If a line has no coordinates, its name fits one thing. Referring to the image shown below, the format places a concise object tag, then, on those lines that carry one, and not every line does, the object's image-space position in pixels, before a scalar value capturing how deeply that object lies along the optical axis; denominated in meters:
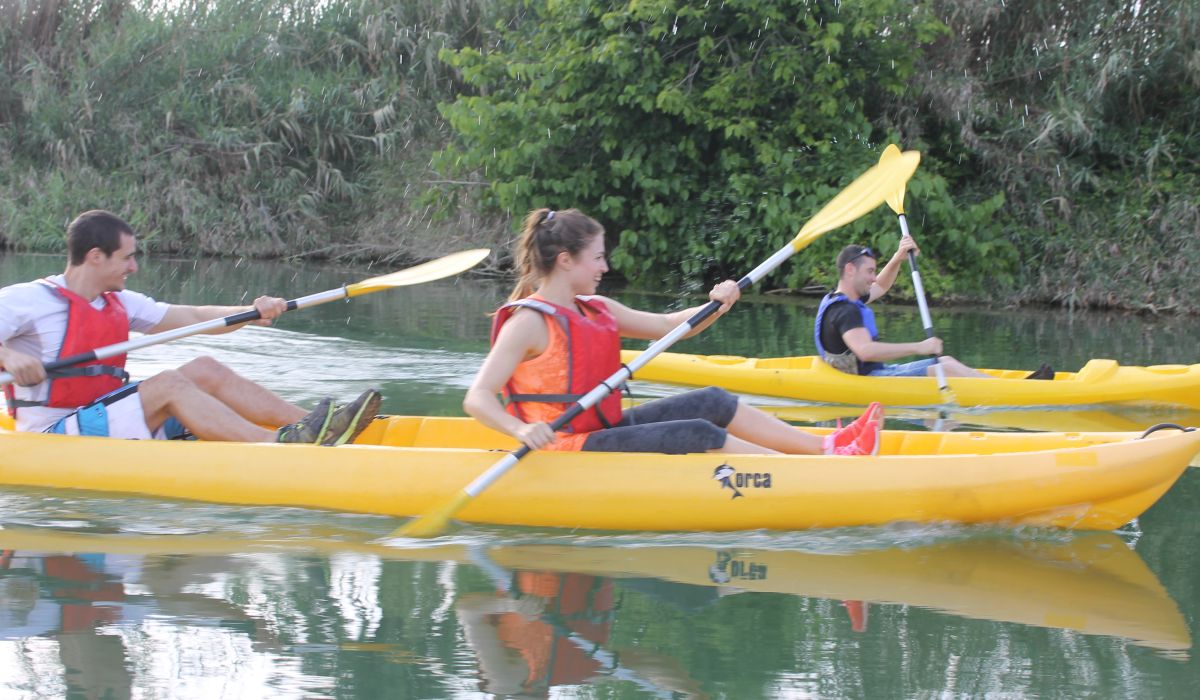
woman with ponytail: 7.85
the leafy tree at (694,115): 23.78
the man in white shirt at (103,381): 8.78
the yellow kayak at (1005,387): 13.21
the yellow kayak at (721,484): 8.05
